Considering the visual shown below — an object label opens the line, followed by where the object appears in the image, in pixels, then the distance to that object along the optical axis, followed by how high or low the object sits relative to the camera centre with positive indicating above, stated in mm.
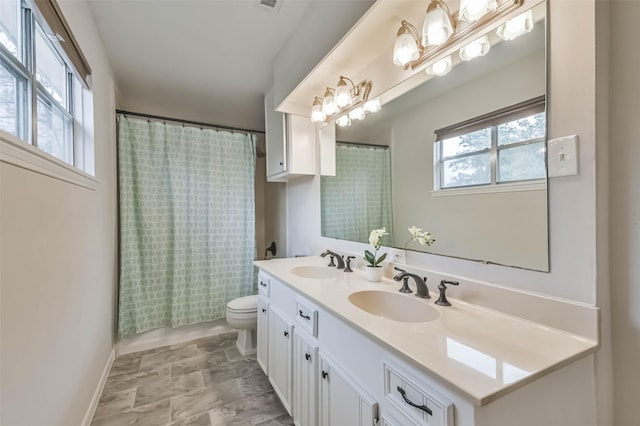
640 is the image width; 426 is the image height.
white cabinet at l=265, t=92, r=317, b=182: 2228 +584
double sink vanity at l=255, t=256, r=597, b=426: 631 -445
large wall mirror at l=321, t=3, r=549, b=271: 941 +228
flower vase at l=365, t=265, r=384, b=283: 1462 -341
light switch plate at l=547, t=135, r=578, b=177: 813 +176
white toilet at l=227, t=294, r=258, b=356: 2295 -944
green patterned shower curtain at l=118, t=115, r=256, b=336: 2371 -86
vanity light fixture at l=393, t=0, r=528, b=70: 988 +764
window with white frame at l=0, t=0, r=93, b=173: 972 +627
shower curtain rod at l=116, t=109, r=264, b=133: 2367 +913
